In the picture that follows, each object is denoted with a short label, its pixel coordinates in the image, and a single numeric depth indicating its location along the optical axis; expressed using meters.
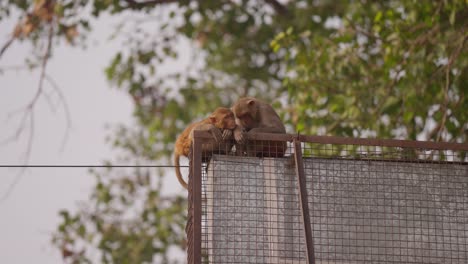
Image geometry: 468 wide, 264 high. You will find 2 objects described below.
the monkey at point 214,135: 10.29
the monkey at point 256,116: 12.84
